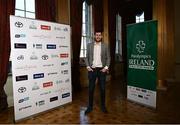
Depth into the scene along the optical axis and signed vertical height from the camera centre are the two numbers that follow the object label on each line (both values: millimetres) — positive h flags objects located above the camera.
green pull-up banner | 2594 -102
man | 2476 -65
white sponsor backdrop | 2218 -136
